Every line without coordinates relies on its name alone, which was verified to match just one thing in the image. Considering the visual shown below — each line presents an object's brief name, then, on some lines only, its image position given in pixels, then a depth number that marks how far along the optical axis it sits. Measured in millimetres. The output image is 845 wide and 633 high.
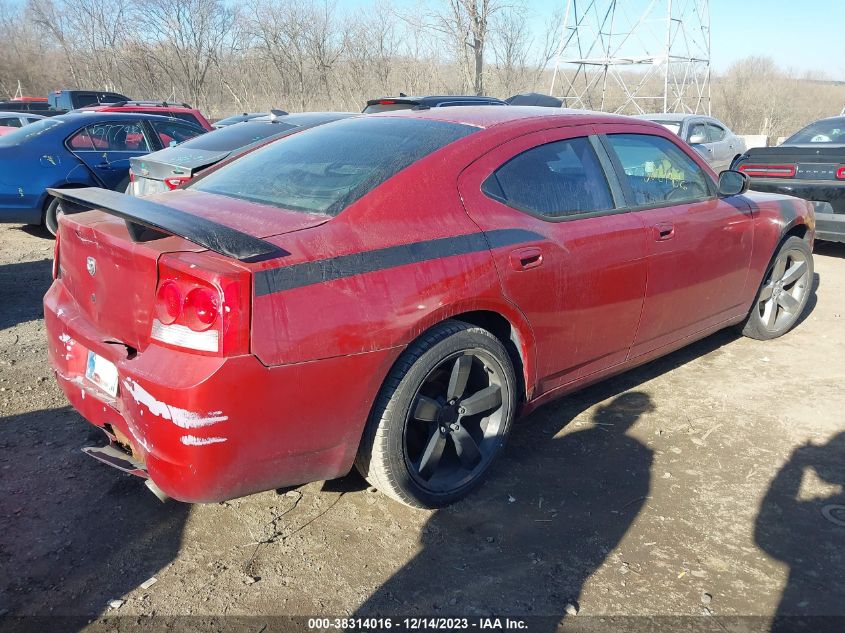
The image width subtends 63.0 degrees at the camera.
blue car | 7621
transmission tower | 22078
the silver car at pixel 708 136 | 11648
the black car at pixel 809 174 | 6977
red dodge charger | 2246
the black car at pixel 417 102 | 9125
